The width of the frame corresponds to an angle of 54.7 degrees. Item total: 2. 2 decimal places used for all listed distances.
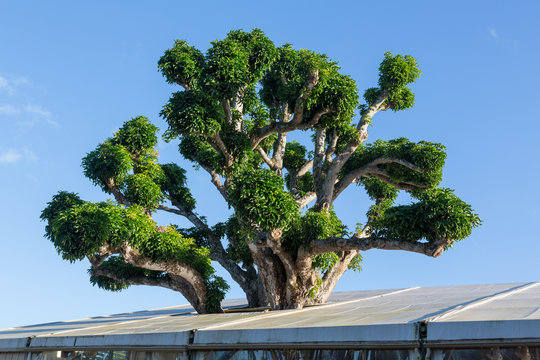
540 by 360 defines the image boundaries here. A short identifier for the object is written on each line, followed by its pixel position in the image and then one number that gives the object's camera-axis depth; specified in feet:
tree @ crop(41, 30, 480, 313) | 37.65
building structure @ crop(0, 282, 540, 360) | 19.30
